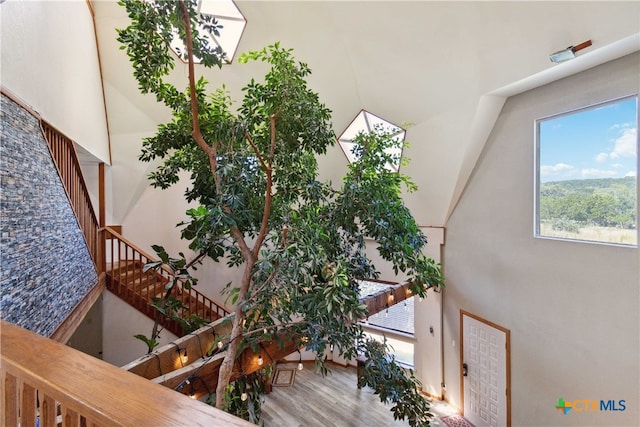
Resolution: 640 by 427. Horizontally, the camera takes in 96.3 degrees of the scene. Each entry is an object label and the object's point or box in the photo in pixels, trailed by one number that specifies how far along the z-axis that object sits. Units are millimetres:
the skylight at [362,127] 5254
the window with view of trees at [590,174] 3047
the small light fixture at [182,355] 2954
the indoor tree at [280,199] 2219
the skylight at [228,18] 4492
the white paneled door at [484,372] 4410
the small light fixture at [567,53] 2780
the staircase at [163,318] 2648
